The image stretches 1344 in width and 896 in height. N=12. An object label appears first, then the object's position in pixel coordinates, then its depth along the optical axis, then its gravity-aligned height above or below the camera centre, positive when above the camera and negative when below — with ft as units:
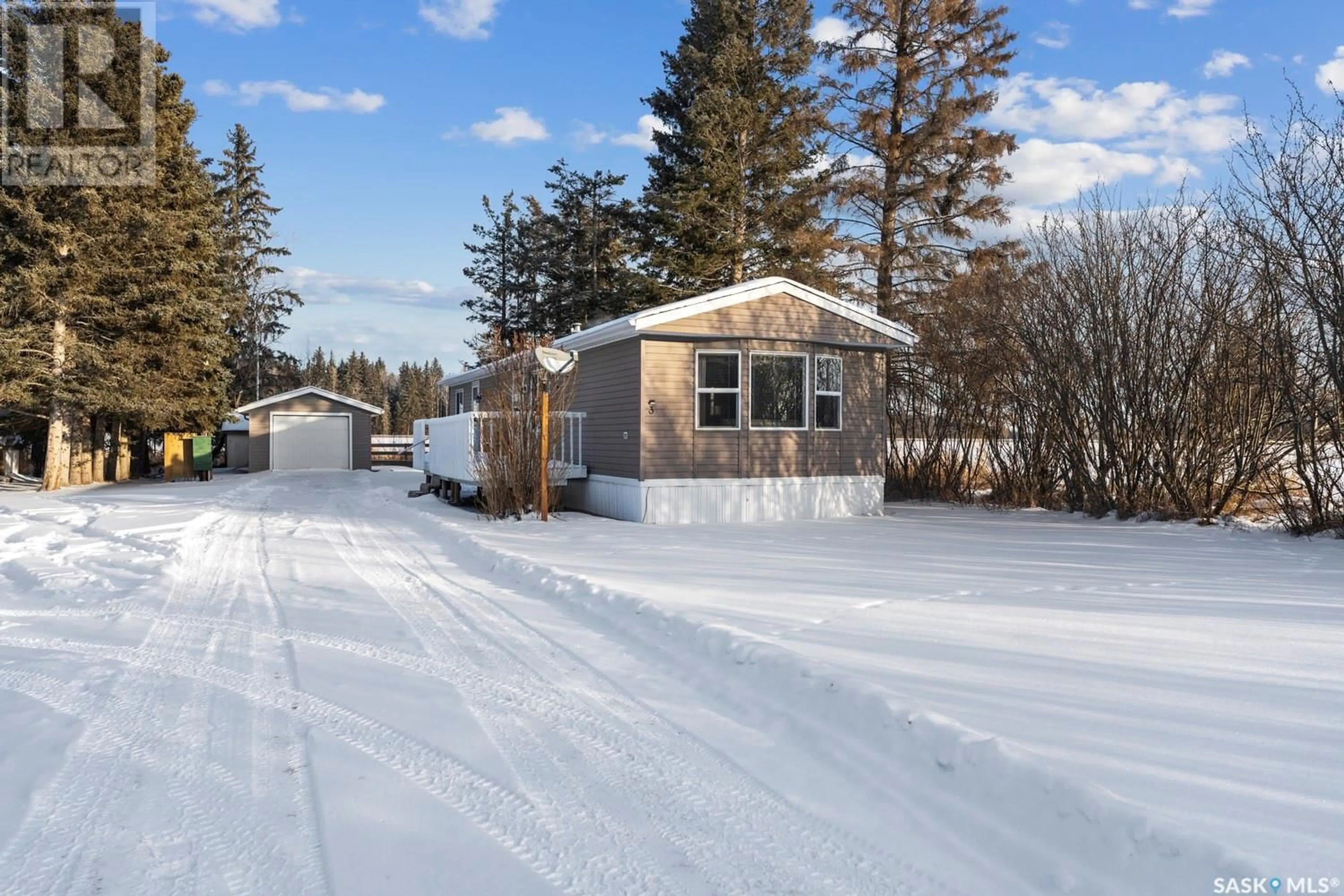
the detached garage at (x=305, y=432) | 88.53 +1.93
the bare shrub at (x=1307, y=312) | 30.66 +5.21
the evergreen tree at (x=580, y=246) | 89.81 +22.90
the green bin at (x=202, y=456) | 77.87 -0.55
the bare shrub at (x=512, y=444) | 39.04 +0.22
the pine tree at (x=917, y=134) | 53.42 +20.35
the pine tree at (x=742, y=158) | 65.57 +23.36
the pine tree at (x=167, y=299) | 59.57 +11.40
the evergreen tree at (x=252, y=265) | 107.76 +24.31
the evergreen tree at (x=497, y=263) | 113.29 +25.34
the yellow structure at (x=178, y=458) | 76.23 -0.73
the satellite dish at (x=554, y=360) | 38.88 +4.18
